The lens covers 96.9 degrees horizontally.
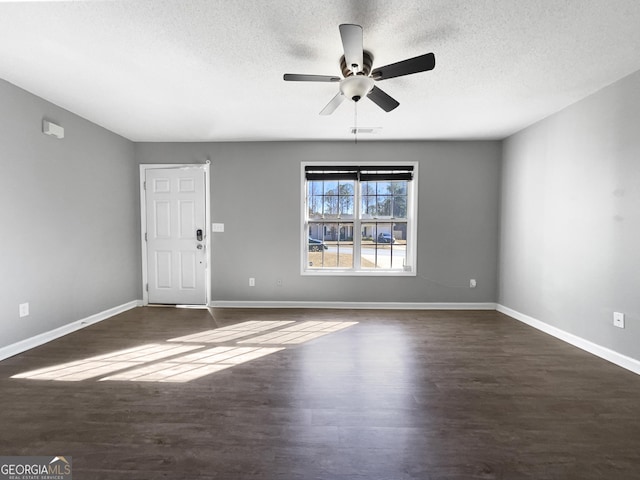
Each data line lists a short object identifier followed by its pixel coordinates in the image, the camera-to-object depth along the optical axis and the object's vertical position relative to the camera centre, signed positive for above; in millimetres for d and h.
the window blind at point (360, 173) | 4316 +869
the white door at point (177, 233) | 4367 -65
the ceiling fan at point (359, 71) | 1766 +1116
